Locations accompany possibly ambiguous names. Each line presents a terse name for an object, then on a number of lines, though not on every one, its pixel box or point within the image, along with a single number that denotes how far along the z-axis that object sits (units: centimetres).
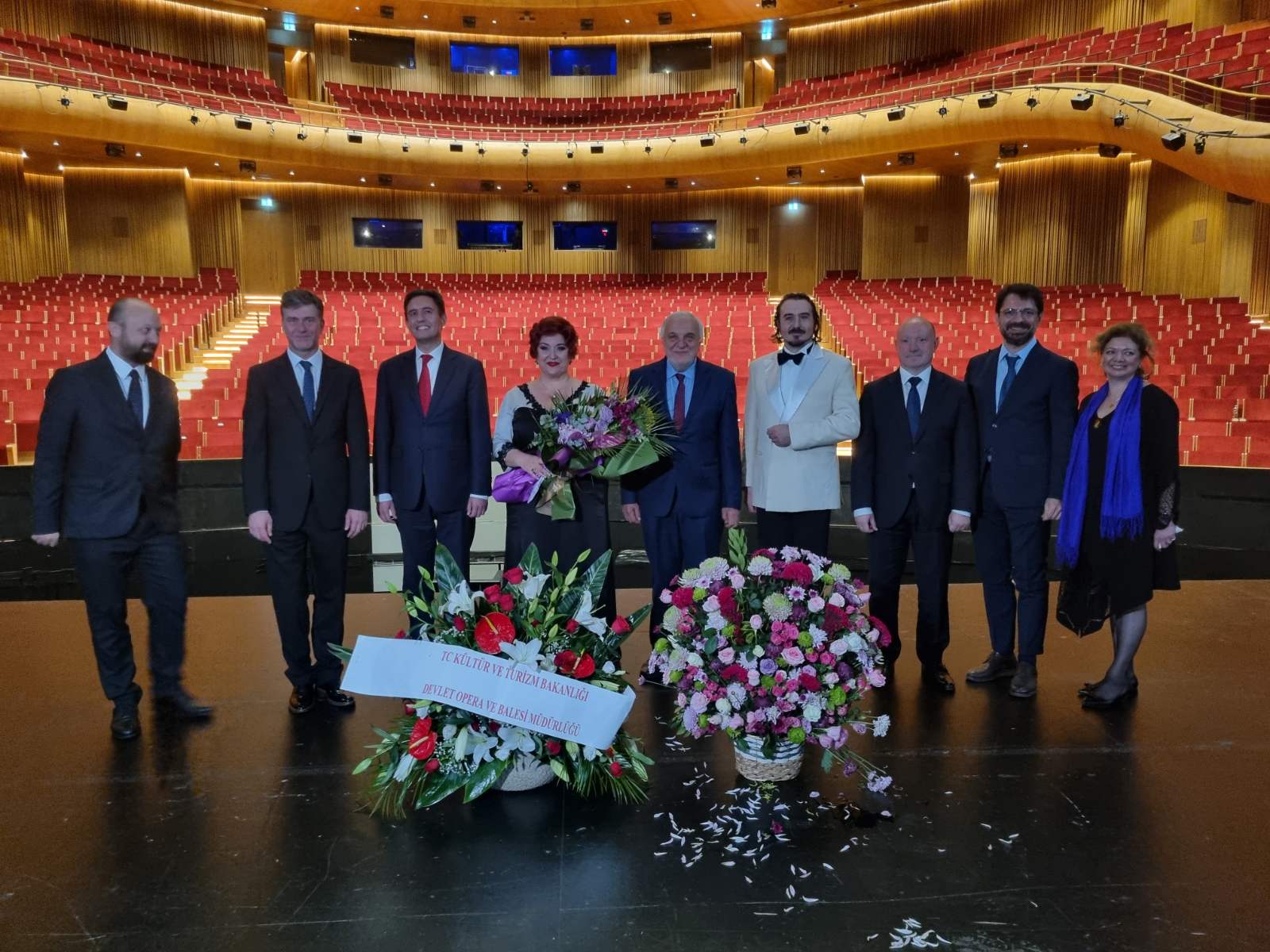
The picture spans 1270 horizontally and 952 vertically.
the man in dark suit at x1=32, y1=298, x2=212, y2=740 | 251
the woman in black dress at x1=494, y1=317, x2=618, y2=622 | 264
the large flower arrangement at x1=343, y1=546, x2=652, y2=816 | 201
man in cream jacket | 287
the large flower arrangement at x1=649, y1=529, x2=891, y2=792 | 196
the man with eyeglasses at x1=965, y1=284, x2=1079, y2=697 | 274
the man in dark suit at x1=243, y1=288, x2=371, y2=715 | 268
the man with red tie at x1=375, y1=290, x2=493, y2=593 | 291
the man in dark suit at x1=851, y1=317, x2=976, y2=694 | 281
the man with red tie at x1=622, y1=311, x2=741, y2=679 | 287
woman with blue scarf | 259
